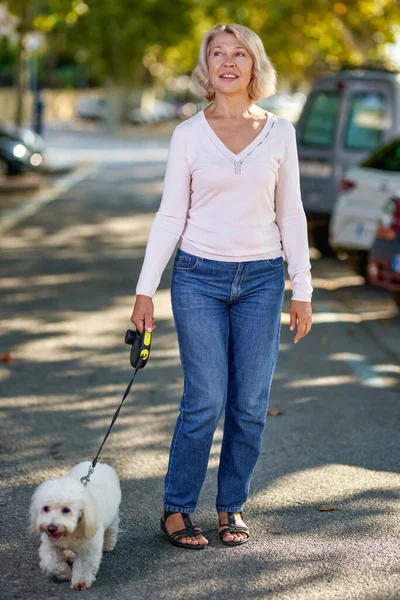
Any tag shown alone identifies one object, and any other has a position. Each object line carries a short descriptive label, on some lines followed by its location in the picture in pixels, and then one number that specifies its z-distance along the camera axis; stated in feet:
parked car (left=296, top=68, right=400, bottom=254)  44.29
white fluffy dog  12.35
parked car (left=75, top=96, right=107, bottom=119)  214.07
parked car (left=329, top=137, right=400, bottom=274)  36.83
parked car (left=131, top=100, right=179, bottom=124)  199.00
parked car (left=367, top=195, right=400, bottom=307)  31.55
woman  13.85
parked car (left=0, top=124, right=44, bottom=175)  80.64
